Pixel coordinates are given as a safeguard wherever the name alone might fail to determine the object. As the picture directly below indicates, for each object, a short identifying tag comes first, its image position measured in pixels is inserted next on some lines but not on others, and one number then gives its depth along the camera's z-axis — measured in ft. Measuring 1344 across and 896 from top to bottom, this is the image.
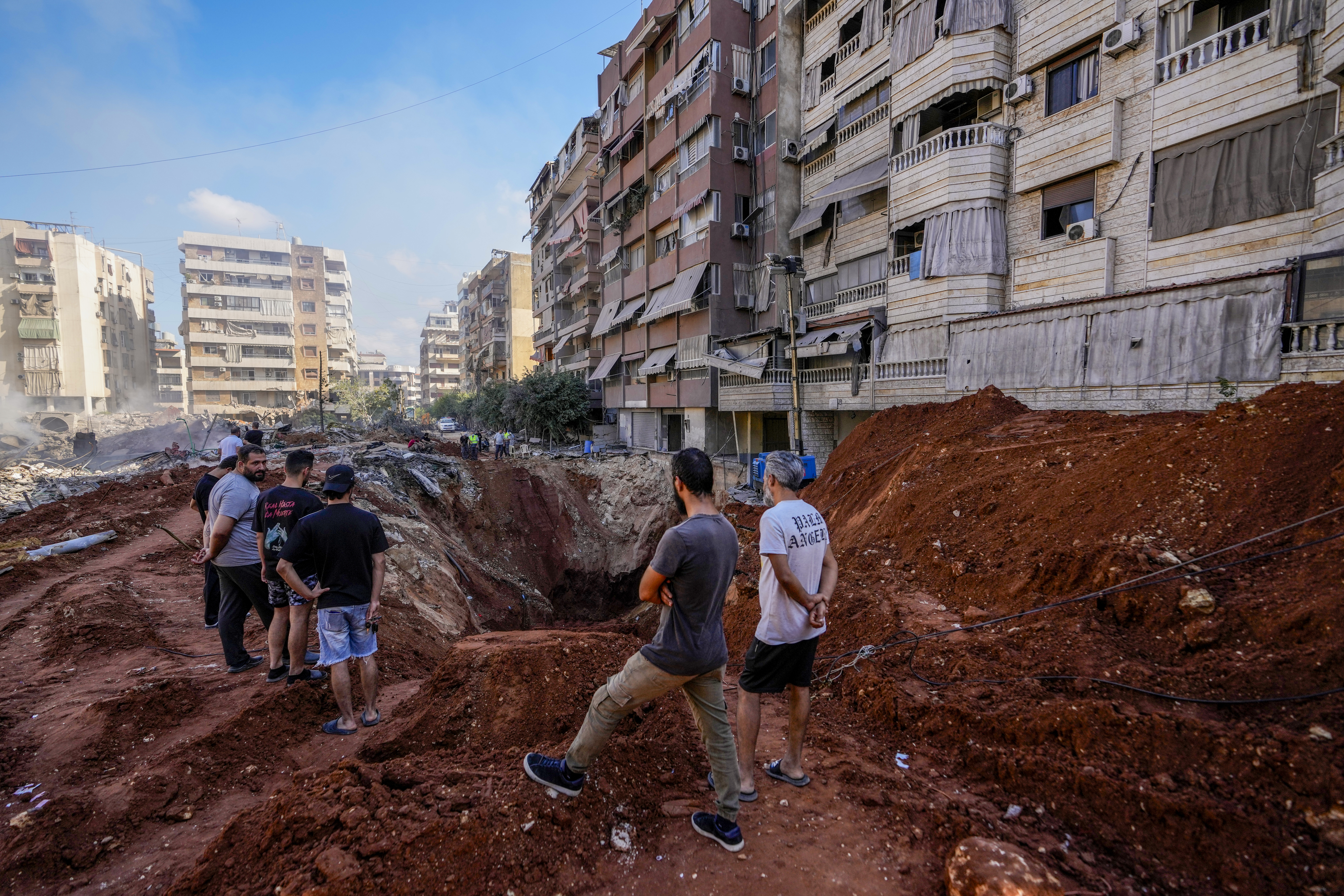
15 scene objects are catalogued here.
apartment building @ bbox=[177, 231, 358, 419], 186.19
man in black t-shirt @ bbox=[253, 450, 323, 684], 15.20
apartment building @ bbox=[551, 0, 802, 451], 71.61
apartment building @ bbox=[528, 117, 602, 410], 115.24
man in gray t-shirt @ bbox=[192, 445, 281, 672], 16.19
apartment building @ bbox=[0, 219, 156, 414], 152.15
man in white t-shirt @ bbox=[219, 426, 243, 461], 33.58
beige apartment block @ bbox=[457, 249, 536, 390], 177.47
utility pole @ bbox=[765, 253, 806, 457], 48.52
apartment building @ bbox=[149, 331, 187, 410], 215.10
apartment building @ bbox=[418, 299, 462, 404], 308.81
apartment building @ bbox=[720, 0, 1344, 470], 30.63
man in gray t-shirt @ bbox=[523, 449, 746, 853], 9.12
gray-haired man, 10.30
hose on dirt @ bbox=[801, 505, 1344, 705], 13.91
